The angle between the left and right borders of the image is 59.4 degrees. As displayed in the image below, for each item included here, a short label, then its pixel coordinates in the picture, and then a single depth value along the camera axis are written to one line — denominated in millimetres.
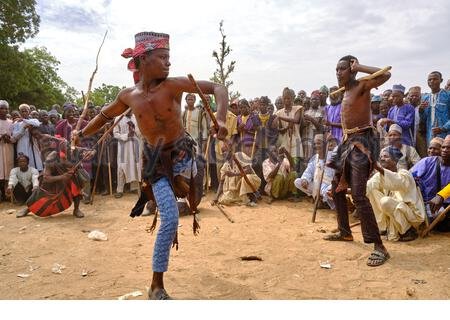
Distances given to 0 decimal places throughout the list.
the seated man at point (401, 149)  6016
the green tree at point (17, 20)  17953
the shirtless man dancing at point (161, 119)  3066
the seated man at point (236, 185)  7508
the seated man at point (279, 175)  7645
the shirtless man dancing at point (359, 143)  4238
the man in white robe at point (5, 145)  8008
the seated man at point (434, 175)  5219
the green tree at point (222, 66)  16688
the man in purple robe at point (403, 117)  6523
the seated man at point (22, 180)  7590
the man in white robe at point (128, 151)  8719
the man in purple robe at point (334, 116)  6891
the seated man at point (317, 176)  6645
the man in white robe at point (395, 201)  4917
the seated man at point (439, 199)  4945
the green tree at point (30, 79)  19812
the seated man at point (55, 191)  6520
